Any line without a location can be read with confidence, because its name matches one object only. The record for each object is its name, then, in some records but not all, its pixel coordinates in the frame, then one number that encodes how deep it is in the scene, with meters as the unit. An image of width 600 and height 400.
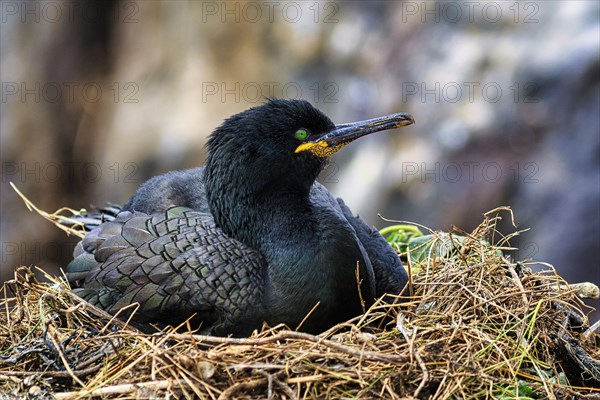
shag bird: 8.03
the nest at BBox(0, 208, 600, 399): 6.67
